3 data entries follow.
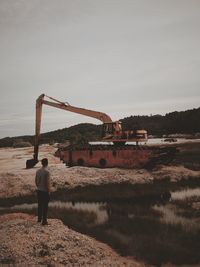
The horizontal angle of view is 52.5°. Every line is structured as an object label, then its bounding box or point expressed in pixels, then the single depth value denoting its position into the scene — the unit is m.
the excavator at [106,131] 16.08
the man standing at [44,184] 6.48
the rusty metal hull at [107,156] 15.65
